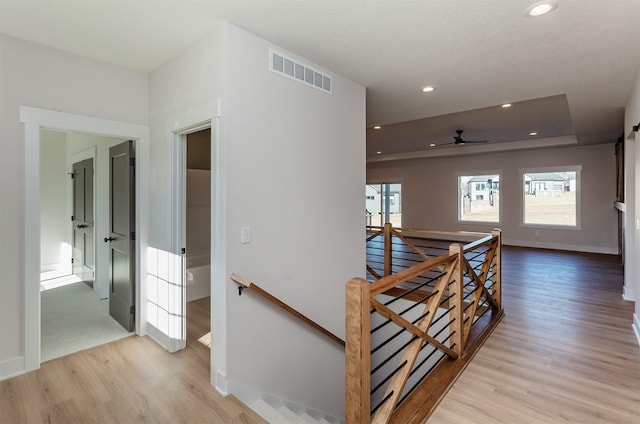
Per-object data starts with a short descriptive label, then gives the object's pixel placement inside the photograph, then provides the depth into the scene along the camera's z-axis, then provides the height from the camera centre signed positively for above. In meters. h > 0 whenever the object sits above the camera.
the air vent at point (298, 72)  2.77 +1.26
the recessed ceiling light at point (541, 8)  2.14 +1.35
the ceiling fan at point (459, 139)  6.88 +1.49
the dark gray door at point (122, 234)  3.41 -0.24
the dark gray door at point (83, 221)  5.05 -0.14
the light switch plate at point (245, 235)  2.53 -0.18
